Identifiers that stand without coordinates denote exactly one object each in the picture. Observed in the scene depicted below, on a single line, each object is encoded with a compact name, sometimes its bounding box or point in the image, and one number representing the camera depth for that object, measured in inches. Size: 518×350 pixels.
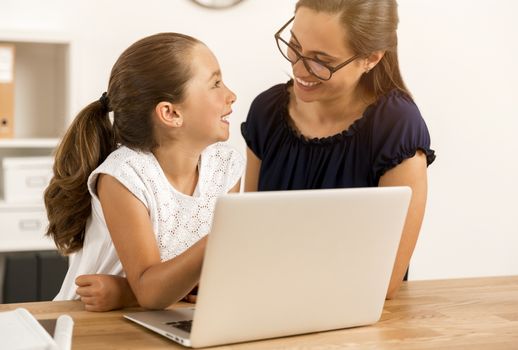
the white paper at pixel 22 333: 64.2
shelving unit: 149.3
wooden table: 70.8
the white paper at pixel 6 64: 147.0
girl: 86.7
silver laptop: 67.6
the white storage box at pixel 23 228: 148.3
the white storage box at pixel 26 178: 148.9
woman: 88.6
